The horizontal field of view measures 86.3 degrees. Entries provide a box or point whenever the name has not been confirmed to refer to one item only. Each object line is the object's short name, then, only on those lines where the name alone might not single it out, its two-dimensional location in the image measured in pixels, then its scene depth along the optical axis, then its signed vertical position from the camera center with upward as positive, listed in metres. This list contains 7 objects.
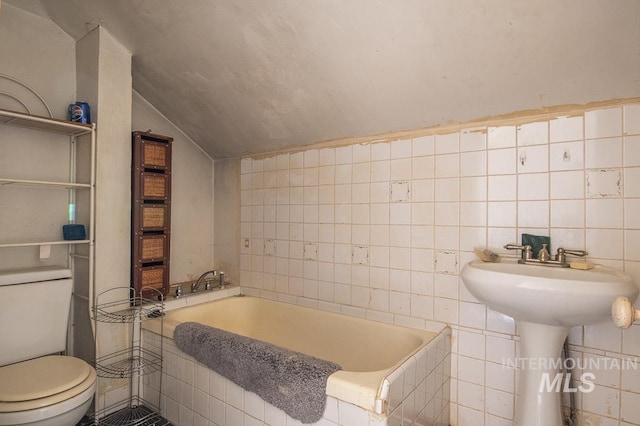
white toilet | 1.36 -0.73
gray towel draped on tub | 1.32 -0.67
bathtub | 1.26 -0.71
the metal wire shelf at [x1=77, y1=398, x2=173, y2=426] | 1.90 -1.18
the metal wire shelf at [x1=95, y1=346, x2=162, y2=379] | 1.96 -0.90
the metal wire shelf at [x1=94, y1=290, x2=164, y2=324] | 1.96 -0.59
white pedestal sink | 1.18 -0.33
